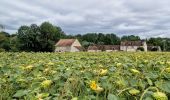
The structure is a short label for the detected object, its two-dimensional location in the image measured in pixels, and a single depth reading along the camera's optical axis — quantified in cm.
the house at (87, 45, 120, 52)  3649
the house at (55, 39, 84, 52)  3512
